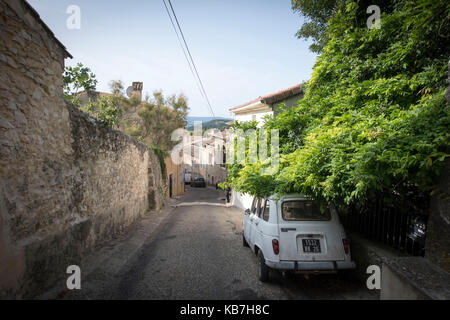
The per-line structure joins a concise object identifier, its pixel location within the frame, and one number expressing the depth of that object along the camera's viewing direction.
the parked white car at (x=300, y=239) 3.65
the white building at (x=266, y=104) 14.77
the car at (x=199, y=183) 37.49
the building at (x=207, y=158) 33.44
